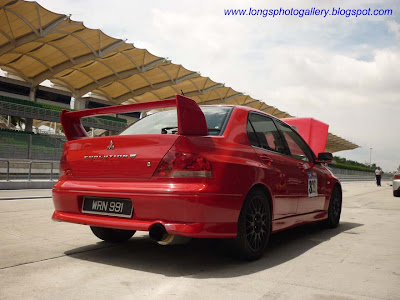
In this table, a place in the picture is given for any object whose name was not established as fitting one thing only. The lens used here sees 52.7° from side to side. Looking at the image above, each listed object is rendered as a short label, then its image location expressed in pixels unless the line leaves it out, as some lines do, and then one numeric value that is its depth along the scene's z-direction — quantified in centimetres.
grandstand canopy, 2958
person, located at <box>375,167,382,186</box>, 2934
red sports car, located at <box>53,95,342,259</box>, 325
